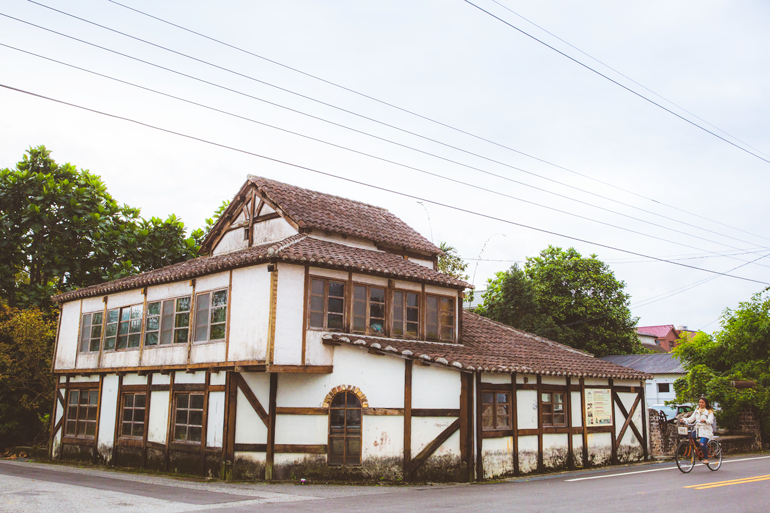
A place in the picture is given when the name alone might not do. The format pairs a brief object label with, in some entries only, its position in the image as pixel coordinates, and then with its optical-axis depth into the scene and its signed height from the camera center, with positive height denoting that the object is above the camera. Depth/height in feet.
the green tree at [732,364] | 86.63 +3.98
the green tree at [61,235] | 90.74 +21.52
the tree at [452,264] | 128.65 +24.83
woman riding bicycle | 53.16 -3.00
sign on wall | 66.85 -2.00
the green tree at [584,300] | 146.30 +20.32
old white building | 51.96 +1.19
